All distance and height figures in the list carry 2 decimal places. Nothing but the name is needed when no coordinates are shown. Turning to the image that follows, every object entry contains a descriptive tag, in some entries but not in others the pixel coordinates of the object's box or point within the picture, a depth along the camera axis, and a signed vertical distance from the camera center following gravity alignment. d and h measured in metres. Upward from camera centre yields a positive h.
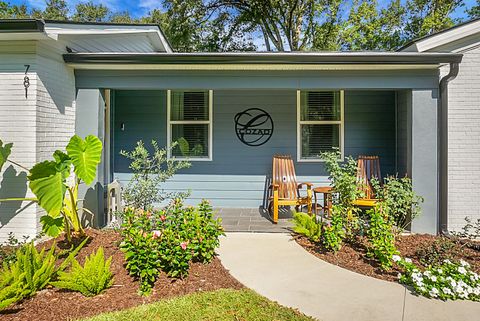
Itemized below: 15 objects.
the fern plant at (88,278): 2.95 -1.09
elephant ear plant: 3.80 -0.25
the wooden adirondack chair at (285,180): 5.95 -0.38
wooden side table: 5.36 -0.64
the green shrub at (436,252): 3.74 -1.11
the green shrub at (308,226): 4.50 -0.96
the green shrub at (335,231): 4.03 -0.88
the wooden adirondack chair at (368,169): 5.87 -0.17
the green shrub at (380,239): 3.58 -0.90
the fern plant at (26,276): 2.71 -1.04
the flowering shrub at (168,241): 3.14 -0.85
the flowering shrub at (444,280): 2.99 -1.16
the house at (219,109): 4.32 +0.89
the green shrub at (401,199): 4.50 -0.55
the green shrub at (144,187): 4.94 -0.43
